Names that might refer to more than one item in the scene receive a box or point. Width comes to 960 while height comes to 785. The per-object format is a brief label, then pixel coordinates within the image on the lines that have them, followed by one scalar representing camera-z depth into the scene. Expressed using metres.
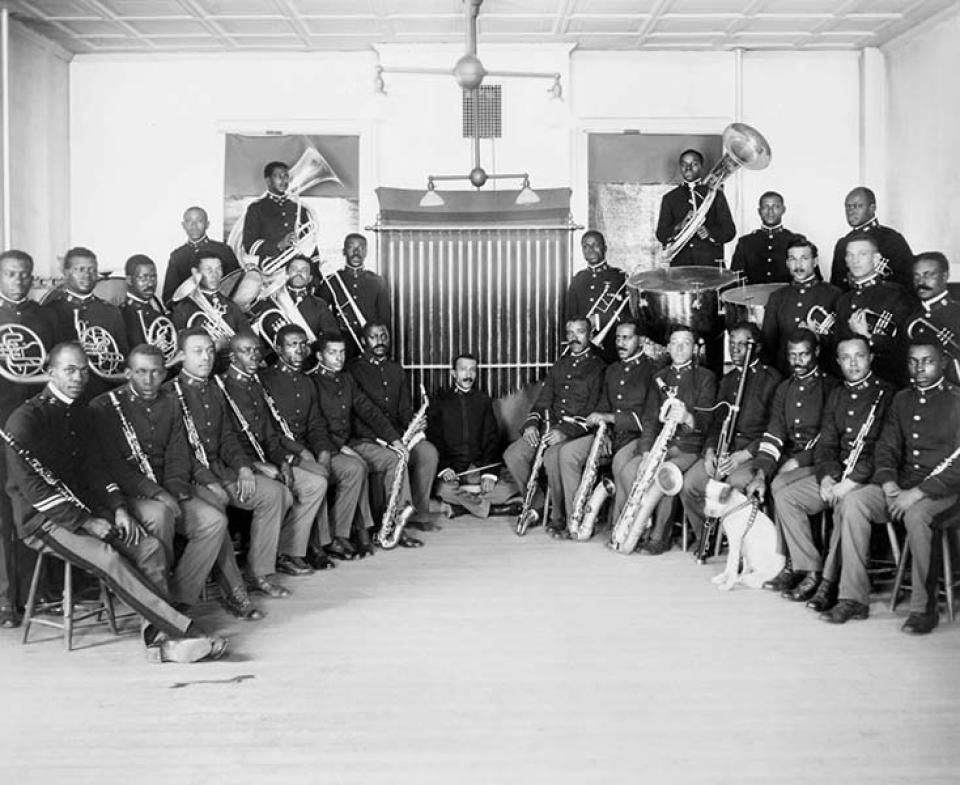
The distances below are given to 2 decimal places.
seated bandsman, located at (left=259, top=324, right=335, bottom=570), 6.33
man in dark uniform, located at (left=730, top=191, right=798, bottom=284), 7.72
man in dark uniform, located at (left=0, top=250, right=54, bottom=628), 4.79
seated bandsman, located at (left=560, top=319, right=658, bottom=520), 6.79
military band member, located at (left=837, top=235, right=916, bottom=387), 5.84
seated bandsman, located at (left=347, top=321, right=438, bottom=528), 7.22
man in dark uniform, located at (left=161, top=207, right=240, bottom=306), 7.54
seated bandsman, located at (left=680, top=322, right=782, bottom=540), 6.04
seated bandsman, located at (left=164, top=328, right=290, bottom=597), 5.37
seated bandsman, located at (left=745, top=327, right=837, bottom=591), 5.73
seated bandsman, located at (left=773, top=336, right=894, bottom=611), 5.17
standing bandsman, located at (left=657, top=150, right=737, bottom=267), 7.83
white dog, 5.40
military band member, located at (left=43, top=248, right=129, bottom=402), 5.67
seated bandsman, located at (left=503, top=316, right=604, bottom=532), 7.26
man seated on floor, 7.57
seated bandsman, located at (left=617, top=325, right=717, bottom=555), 6.33
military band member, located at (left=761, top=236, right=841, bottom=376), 6.32
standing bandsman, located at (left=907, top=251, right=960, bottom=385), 5.44
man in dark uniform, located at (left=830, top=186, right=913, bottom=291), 6.34
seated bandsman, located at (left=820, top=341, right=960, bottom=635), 4.74
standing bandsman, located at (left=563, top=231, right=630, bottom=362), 7.85
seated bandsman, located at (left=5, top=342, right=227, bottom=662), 4.24
